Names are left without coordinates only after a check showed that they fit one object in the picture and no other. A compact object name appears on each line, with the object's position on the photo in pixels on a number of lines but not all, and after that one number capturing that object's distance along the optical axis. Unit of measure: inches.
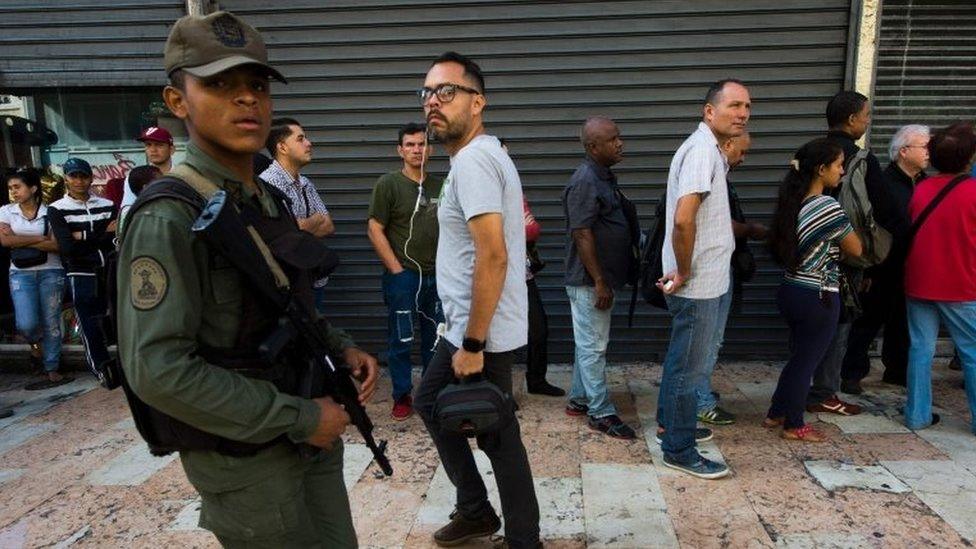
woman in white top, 200.7
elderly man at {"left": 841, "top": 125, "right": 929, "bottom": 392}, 156.7
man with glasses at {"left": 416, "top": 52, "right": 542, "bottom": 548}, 88.0
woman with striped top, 131.2
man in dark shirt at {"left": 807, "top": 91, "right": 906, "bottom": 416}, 148.2
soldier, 51.6
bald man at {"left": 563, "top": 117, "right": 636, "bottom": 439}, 146.8
